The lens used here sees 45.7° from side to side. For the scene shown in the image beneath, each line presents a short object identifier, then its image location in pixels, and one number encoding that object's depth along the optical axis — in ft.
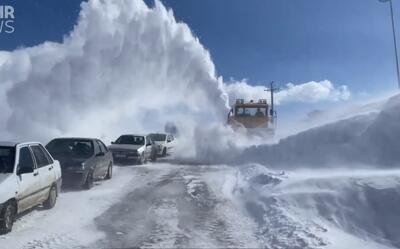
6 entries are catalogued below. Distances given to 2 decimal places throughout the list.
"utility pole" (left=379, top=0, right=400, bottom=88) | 96.62
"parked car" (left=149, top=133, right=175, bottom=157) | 92.94
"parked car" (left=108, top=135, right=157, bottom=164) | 71.67
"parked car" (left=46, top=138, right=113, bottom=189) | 41.86
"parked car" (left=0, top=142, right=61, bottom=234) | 24.81
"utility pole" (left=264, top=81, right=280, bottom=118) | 164.08
